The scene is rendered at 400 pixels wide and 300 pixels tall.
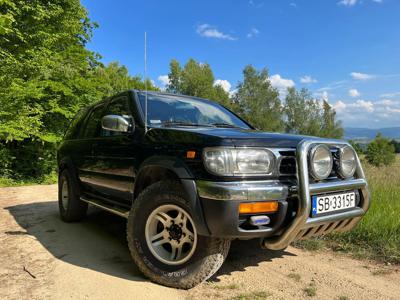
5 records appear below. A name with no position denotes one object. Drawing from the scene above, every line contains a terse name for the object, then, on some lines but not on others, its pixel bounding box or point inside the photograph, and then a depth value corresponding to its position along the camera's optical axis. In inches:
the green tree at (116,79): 612.1
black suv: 97.3
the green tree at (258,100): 1971.0
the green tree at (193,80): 1855.3
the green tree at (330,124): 2139.5
